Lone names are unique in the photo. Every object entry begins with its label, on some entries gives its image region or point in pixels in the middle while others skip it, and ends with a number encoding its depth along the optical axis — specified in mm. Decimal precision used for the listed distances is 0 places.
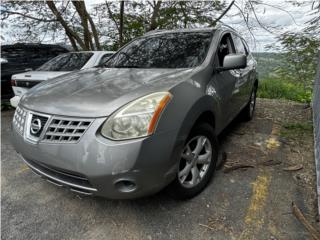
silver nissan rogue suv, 1604
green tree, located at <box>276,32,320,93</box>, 5960
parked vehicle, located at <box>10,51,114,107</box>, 4113
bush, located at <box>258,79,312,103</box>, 6632
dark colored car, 4906
